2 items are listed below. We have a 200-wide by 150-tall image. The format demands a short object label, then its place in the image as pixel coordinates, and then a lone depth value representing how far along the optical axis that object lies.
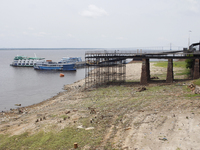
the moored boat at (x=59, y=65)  106.94
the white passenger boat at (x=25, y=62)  134.85
